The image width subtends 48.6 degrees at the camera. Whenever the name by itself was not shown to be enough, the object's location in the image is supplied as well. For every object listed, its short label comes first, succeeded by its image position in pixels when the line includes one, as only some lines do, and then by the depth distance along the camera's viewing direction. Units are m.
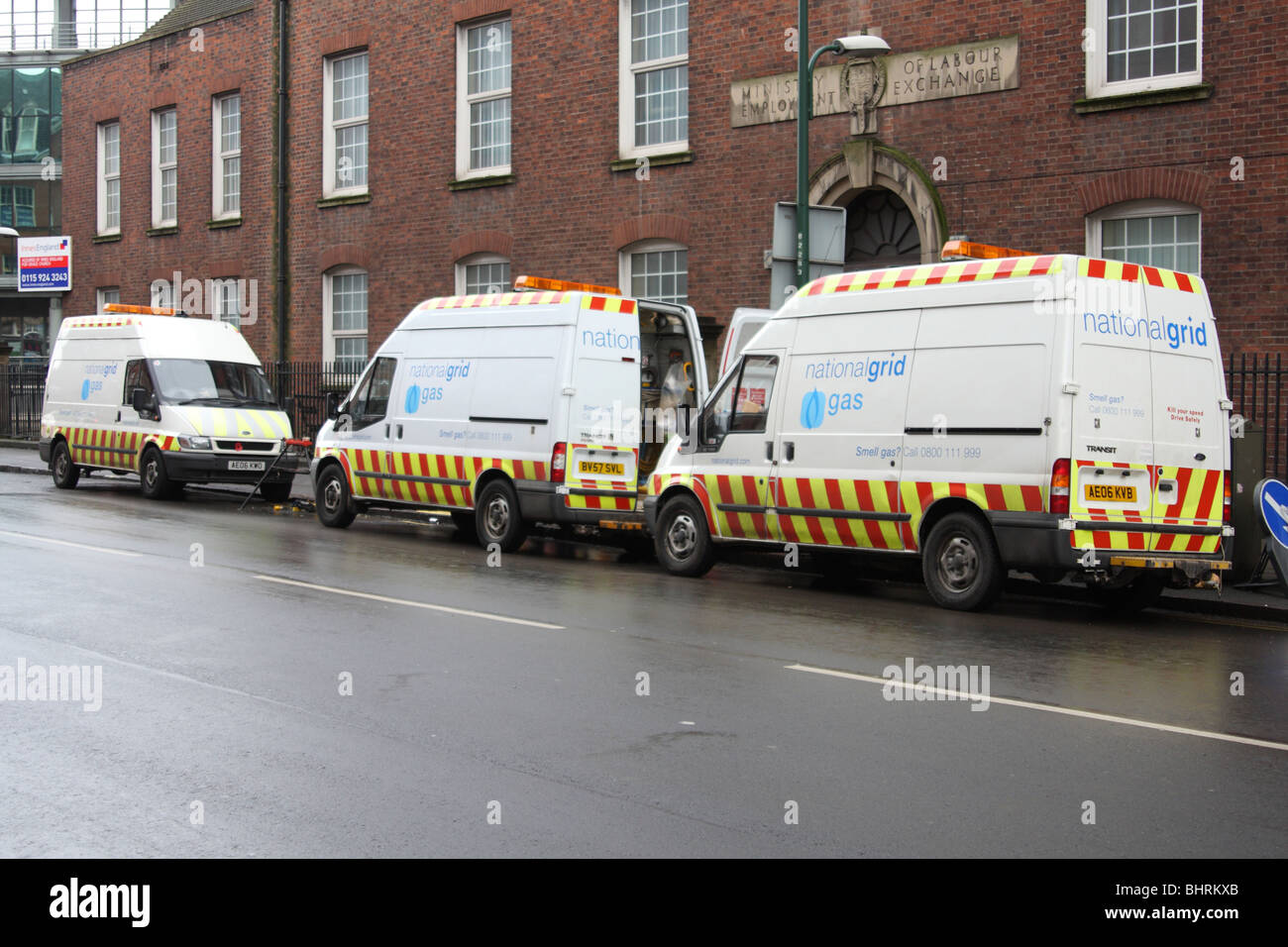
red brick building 15.23
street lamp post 14.42
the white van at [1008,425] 10.40
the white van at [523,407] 14.23
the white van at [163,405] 19.62
